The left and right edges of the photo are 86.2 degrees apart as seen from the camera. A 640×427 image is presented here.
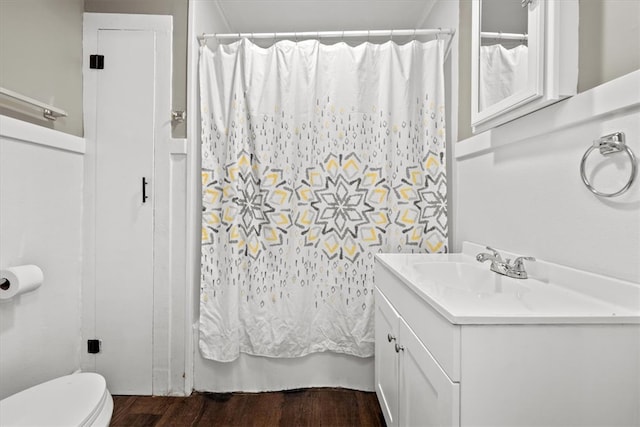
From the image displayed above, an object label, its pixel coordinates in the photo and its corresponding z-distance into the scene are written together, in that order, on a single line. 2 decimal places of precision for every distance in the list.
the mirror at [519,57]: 1.03
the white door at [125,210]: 1.88
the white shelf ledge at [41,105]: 1.33
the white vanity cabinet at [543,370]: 0.78
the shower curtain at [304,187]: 1.92
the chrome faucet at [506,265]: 1.20
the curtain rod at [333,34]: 1.90
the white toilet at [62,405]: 1.12
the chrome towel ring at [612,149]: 0.86
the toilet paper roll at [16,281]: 1.34
